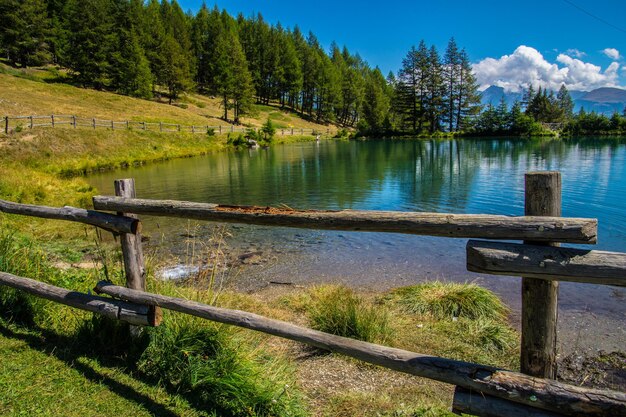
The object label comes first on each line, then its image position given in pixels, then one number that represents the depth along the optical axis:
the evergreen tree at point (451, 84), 98.56
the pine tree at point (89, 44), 73.62
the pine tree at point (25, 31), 73.56
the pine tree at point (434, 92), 97.94
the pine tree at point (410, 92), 98.62
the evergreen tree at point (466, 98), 97.94
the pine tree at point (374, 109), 97.69
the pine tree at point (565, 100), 113.44
